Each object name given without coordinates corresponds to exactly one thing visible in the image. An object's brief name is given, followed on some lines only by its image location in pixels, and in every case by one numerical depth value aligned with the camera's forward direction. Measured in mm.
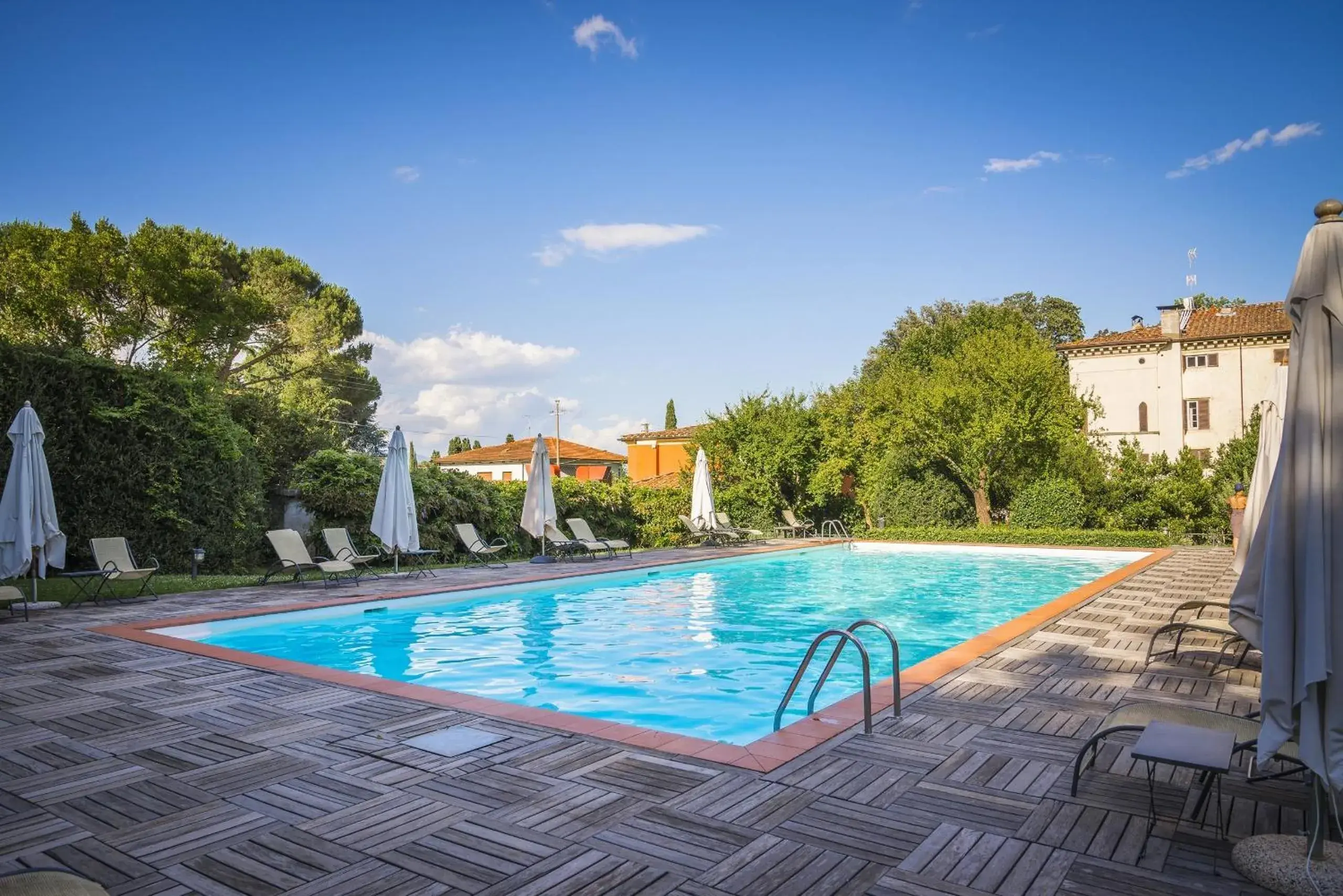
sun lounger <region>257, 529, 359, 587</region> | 11898
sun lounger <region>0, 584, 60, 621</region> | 8555
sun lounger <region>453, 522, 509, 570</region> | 15281
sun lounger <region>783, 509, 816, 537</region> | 22828
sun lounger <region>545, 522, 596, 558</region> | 16219
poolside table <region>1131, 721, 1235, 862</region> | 3004
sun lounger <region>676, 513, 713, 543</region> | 19625
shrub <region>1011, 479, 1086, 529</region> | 21266
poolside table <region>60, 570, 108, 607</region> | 10031
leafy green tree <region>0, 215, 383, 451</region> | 20047
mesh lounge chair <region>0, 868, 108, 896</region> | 2143
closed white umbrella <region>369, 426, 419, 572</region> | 13047
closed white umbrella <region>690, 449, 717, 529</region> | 19812
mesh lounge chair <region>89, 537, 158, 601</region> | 10266
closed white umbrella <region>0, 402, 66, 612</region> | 9203
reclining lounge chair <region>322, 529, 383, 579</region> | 13305
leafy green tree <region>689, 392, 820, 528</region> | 23797
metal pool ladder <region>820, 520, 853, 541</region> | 23603
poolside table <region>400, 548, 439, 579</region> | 13844
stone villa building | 30000
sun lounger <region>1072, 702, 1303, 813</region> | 3531
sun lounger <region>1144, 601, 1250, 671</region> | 6051
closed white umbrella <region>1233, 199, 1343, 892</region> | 2697
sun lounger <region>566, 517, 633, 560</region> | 16609
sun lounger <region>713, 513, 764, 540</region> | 20888
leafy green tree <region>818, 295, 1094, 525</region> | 21734
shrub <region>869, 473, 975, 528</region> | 23172
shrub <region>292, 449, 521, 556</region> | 15406
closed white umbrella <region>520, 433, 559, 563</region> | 15711
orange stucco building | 36281
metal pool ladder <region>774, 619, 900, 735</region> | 4508
